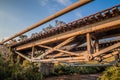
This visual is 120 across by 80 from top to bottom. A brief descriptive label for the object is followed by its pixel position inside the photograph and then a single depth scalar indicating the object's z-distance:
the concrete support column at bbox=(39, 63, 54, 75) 10.02
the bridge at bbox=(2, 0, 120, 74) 4.14
